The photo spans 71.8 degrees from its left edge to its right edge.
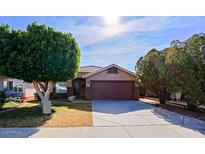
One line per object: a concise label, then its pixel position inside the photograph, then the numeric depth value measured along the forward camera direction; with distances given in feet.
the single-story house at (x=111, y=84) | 51.50
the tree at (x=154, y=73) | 41.72
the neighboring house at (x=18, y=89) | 51.41
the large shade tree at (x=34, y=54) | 25.38
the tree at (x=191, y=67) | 28.99
